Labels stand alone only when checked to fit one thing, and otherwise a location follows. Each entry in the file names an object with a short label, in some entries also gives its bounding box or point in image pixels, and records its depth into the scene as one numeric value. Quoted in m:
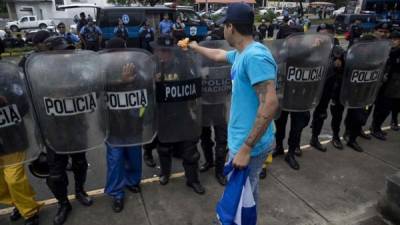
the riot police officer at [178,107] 2.93
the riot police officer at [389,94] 4.54
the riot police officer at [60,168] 2.74
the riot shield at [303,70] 3.48
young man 1.88
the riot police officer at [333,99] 4.00
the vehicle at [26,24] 28.20
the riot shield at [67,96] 2.41
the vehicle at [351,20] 20.65
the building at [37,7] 37.91
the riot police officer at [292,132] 3.91
